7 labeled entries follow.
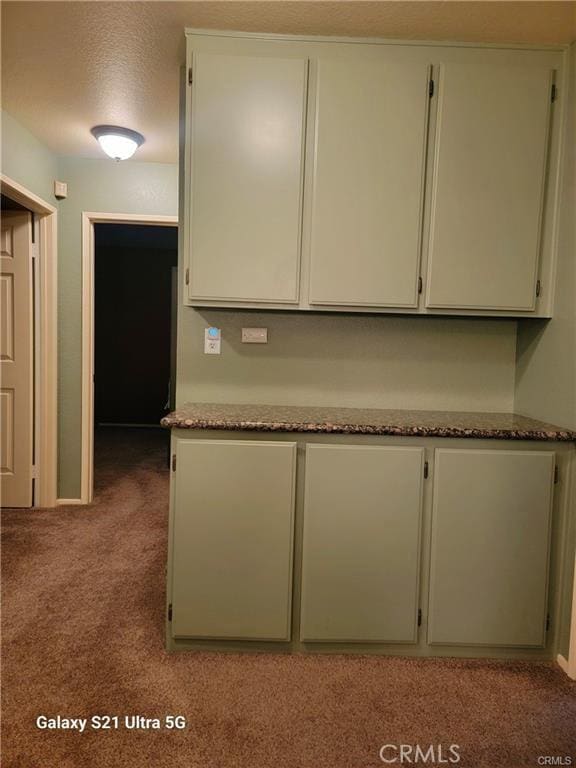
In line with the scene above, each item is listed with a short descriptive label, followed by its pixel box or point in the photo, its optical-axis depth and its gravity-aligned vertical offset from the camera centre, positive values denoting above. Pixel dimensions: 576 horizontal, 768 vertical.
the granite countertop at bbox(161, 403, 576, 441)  1.83 -0.30
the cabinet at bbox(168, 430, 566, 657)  1.87 -0.77
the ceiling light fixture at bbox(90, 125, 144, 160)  2.87 +1.24
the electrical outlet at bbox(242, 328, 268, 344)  2.28 +0.05
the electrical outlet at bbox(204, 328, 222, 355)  2.26 +0.02
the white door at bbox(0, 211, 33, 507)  3.28 -0.14
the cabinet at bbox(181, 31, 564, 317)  1.94 +0.74
